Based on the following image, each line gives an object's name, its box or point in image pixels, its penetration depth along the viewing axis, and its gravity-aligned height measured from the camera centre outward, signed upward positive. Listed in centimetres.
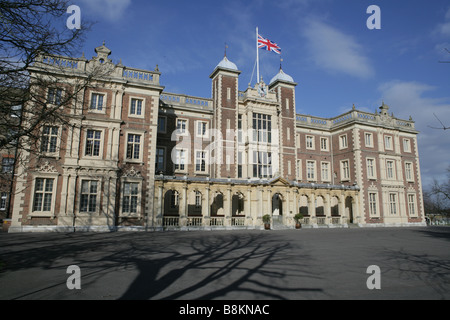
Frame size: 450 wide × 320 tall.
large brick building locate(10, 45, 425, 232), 2298 +453
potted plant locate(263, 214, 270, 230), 2814 -150
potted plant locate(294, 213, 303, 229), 2969 -136
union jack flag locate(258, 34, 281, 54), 3491 +1969
